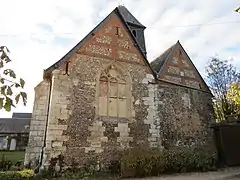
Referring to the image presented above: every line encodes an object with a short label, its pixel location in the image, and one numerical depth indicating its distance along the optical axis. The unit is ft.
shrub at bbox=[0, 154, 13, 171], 34.19
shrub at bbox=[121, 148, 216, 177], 31.53
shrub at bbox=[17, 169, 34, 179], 27.54
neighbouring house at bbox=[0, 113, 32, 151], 97.74
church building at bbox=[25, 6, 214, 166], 33.65
